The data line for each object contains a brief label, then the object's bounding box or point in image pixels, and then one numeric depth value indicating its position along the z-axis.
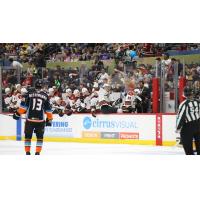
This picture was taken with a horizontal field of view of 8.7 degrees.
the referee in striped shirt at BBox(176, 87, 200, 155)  17.04
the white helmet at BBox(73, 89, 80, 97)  23.60
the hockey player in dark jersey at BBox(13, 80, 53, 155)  17.96
